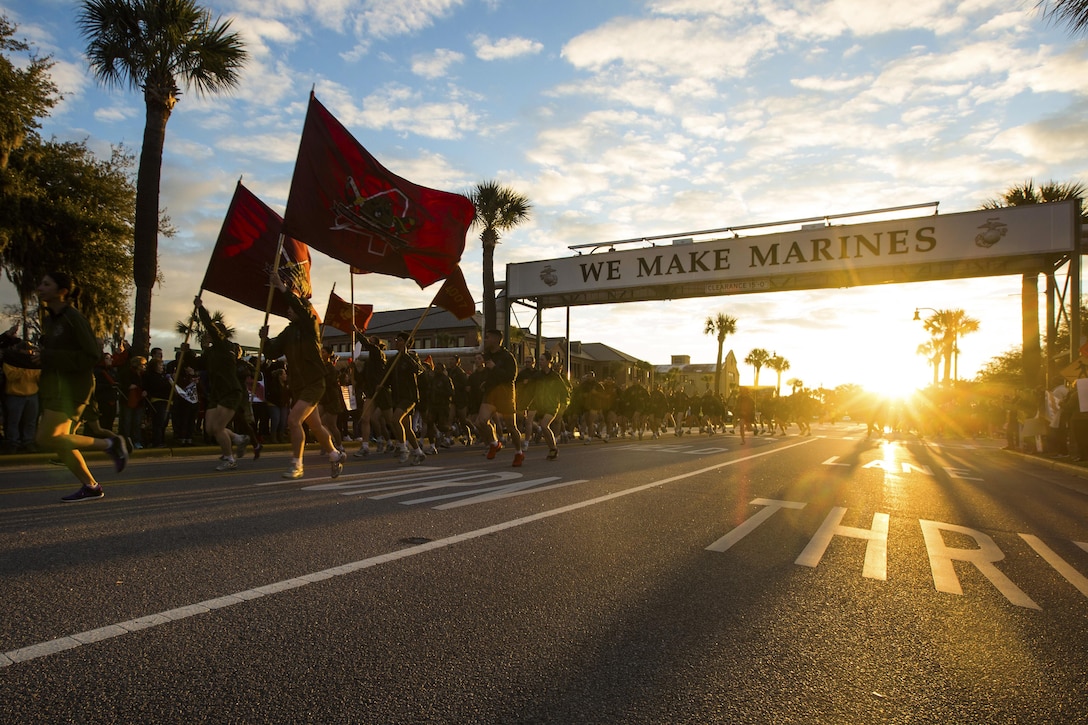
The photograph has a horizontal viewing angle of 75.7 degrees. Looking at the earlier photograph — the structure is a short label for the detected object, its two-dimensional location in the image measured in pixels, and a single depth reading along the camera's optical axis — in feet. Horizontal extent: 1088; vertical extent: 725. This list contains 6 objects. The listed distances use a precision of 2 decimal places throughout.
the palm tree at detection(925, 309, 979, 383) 237.45
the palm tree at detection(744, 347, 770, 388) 380.99
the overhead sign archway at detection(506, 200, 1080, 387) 58.70
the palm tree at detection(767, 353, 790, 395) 396.24
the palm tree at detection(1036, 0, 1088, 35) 32.19
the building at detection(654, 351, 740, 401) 441.68
